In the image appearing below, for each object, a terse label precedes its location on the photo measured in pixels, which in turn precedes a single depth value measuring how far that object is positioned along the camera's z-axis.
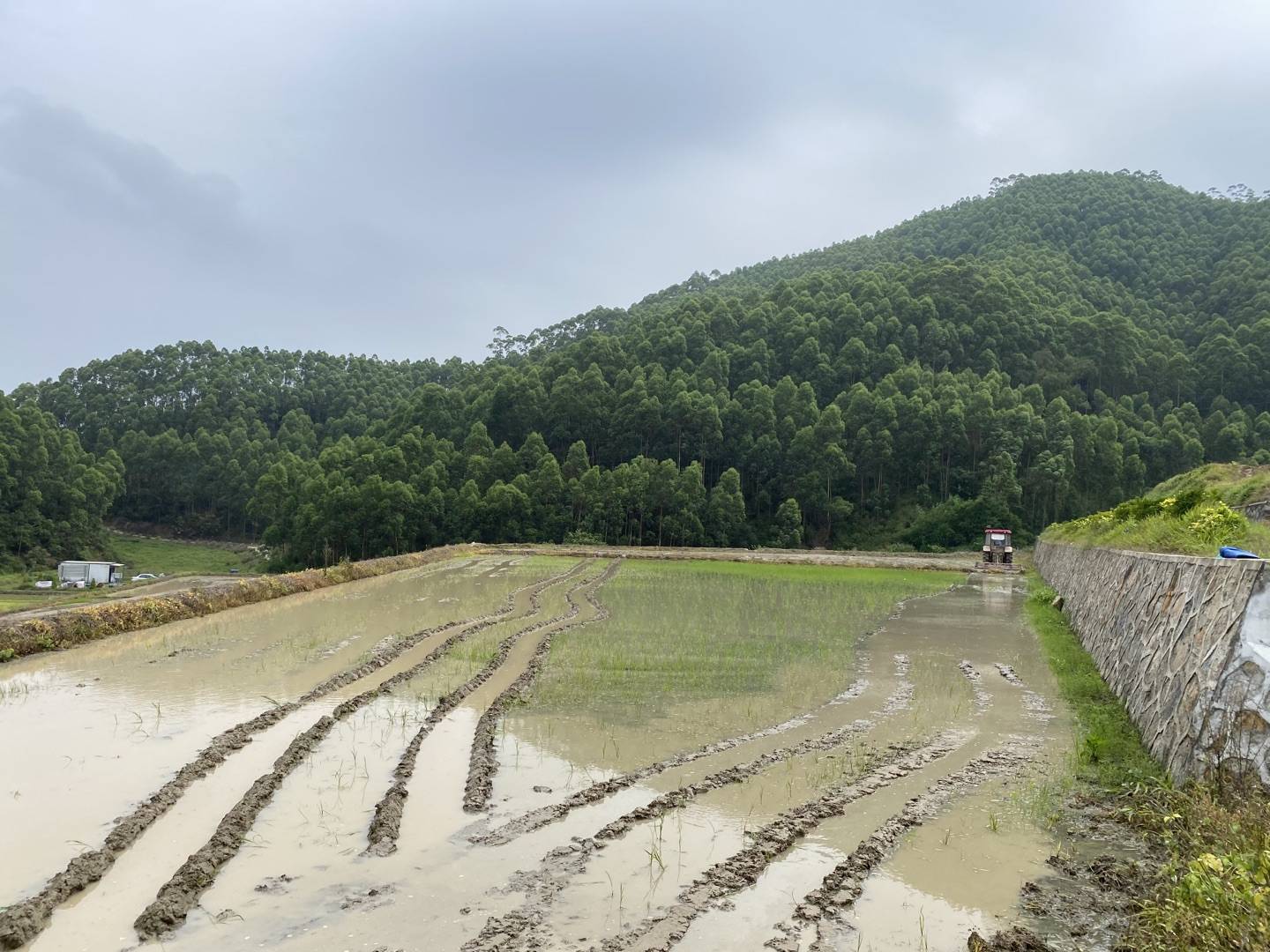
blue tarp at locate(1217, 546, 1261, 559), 7.98
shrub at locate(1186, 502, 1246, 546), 10.80
